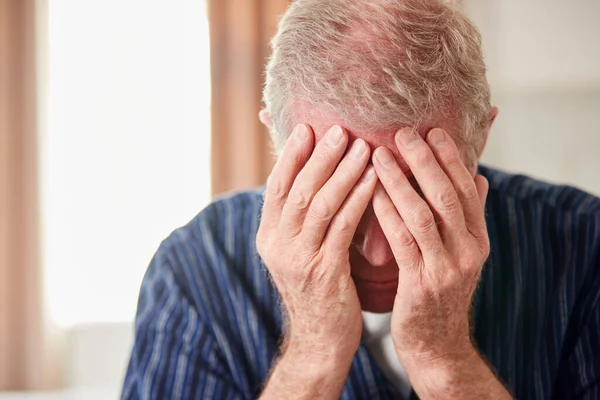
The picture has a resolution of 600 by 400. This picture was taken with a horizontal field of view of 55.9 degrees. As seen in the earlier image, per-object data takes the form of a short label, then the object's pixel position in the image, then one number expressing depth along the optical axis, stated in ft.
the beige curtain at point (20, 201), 7.34
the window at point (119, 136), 7.63
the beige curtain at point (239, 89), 7.46
